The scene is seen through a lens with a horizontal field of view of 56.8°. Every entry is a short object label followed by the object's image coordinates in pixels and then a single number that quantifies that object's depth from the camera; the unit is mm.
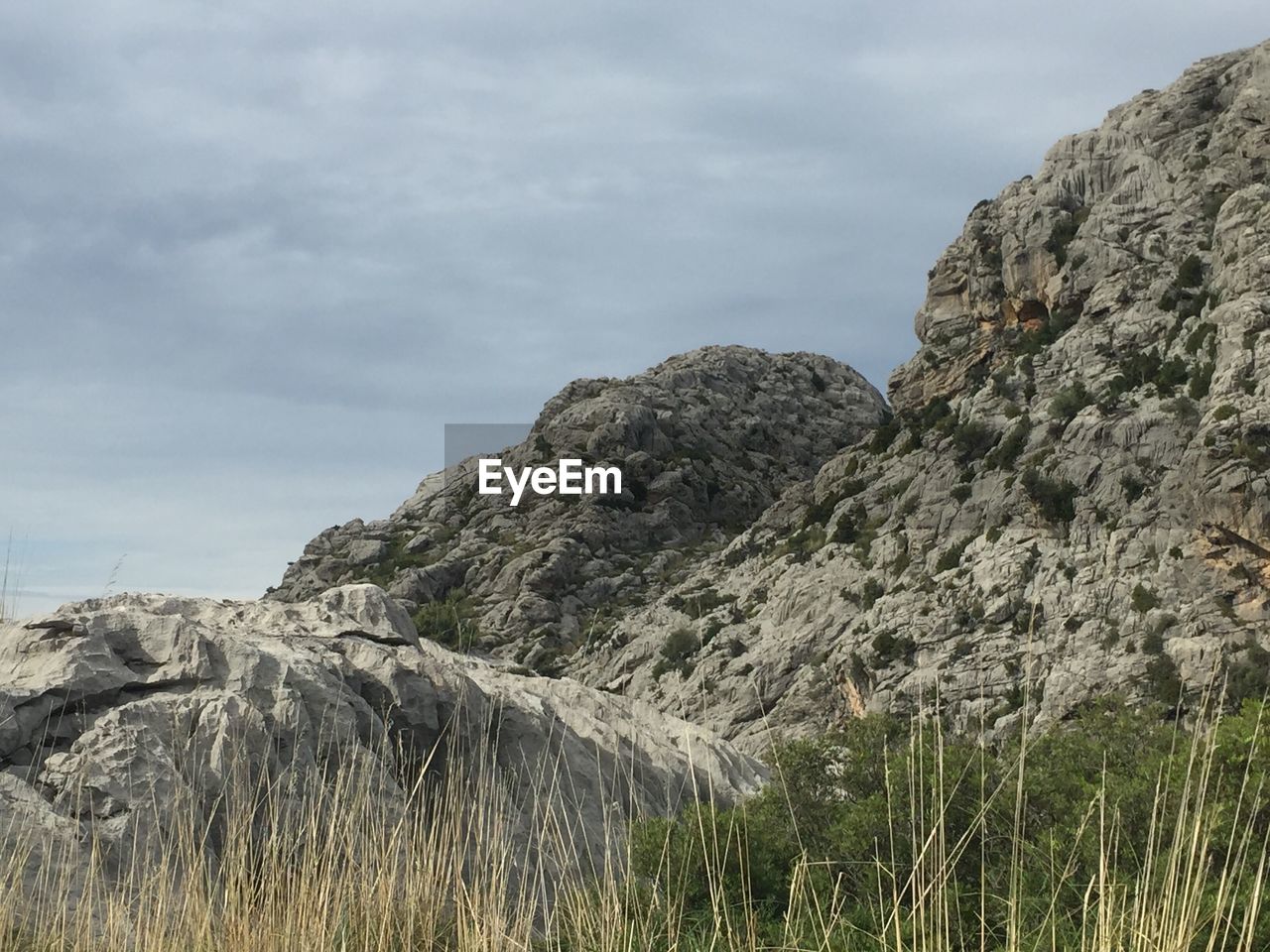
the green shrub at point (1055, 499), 42094
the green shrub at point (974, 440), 48562
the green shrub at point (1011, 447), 46500
